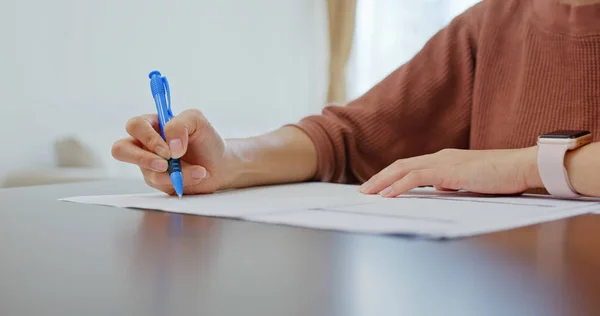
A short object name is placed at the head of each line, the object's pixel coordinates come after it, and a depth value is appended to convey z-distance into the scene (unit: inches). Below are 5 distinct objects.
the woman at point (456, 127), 33.2
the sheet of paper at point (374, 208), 21.1
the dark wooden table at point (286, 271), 11.5
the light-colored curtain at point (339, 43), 118.3
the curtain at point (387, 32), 108.7
